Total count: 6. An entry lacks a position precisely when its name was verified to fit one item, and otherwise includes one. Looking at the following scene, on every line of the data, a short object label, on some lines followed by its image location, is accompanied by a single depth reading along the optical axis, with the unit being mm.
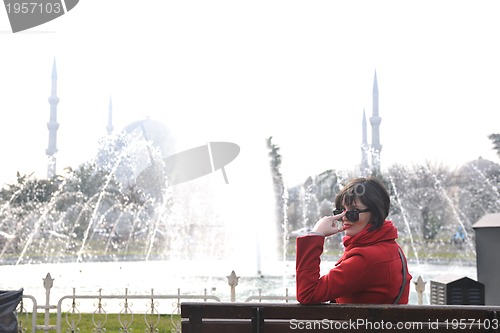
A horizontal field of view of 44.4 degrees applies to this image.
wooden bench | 2613
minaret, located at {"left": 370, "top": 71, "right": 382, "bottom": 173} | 84156
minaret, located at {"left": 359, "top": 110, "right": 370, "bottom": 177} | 57538
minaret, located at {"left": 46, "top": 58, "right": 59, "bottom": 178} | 75250
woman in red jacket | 2588
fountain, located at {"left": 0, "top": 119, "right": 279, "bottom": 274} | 22297
